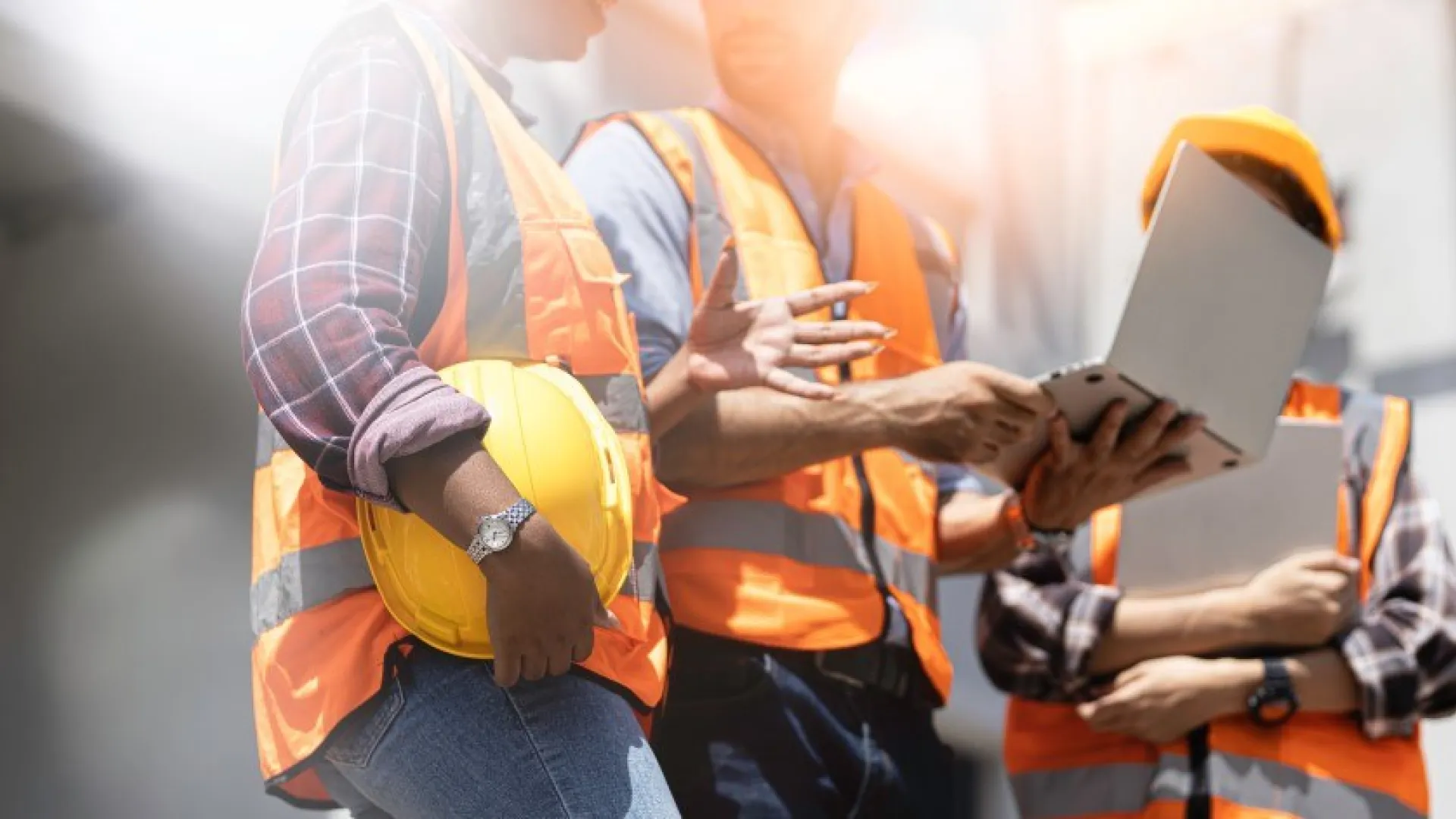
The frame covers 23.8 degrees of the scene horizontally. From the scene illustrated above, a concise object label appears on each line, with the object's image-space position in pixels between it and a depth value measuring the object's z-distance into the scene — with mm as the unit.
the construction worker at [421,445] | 2352
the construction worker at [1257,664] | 3017
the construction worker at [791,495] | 2756
